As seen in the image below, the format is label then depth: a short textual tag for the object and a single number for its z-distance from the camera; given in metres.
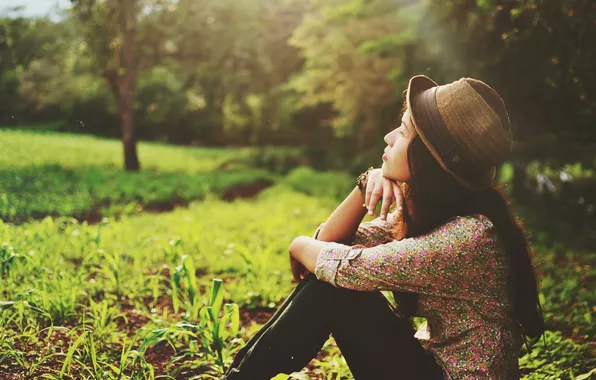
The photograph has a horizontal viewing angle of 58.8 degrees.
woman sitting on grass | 1.82
